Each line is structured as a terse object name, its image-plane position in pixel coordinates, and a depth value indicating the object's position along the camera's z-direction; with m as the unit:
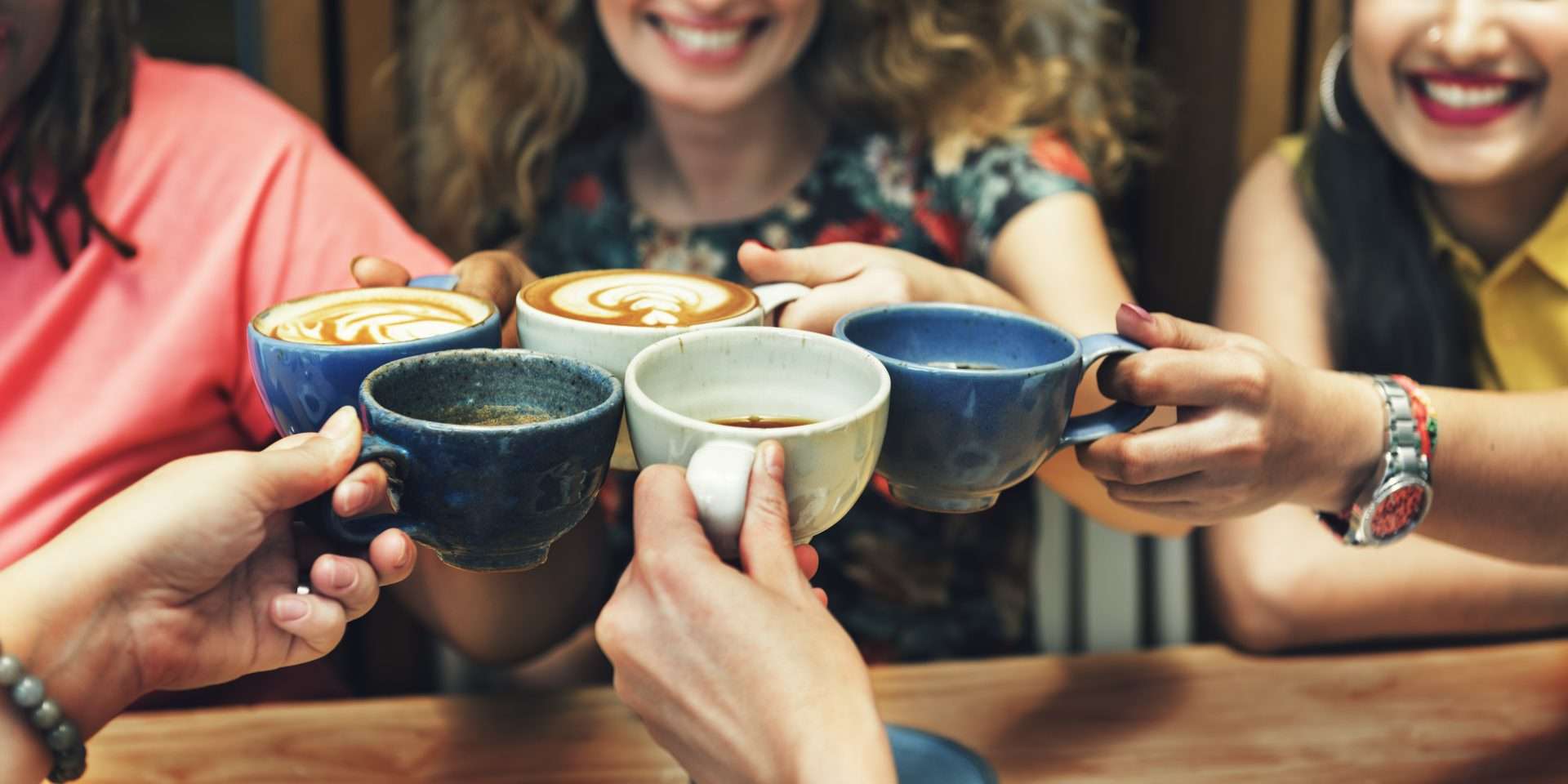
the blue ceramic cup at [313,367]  0.80
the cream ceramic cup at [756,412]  0.72
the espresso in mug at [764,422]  0.82
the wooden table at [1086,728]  1.07
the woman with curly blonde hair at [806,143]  1.62
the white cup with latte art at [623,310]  0.84
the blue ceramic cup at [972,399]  0.80
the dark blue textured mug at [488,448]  0.71
